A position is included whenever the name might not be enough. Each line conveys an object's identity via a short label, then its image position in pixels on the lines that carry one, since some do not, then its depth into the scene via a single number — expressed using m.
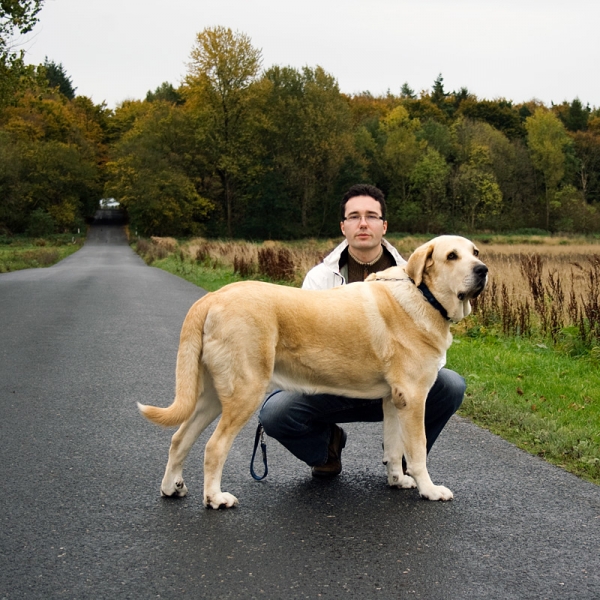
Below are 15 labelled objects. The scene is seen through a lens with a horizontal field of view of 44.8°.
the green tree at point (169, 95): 101.38
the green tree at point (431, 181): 77.06
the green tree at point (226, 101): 63.91
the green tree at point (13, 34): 22.06
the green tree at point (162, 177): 70.81
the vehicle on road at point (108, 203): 122.50
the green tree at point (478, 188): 76.50
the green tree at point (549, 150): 80.81
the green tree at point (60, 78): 131.88
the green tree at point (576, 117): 97.69
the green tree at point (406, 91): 115.32
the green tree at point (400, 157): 77.94
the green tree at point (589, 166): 84.94
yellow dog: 4.09
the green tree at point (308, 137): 70.50
